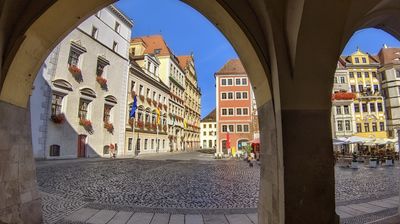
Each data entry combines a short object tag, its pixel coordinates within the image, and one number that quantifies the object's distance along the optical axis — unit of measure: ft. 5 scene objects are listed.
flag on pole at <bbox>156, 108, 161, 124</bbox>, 131.95
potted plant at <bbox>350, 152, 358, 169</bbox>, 54.35
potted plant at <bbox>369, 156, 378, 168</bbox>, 57.77
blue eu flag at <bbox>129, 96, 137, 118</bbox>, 100.06
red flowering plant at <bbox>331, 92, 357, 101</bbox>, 96.22
